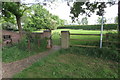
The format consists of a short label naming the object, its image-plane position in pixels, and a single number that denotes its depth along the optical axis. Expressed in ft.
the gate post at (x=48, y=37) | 20.68
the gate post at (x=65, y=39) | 18.37
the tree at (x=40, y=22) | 55.36
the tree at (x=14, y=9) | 22.70
